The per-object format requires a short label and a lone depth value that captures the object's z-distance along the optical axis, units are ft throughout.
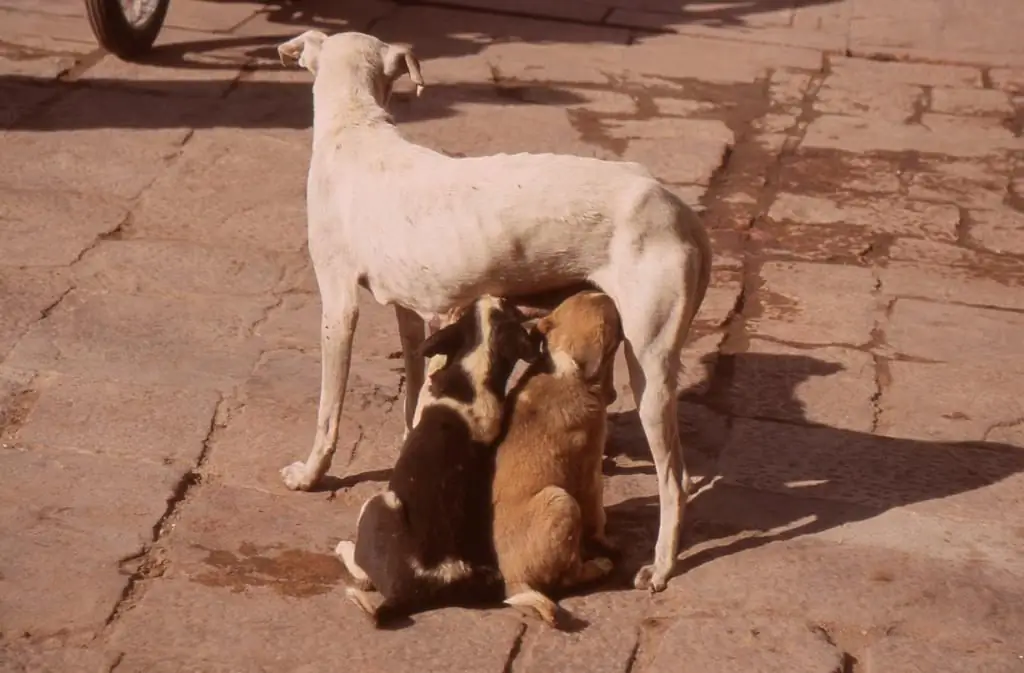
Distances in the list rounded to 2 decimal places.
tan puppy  26.48
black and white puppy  26.00
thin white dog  26.61
